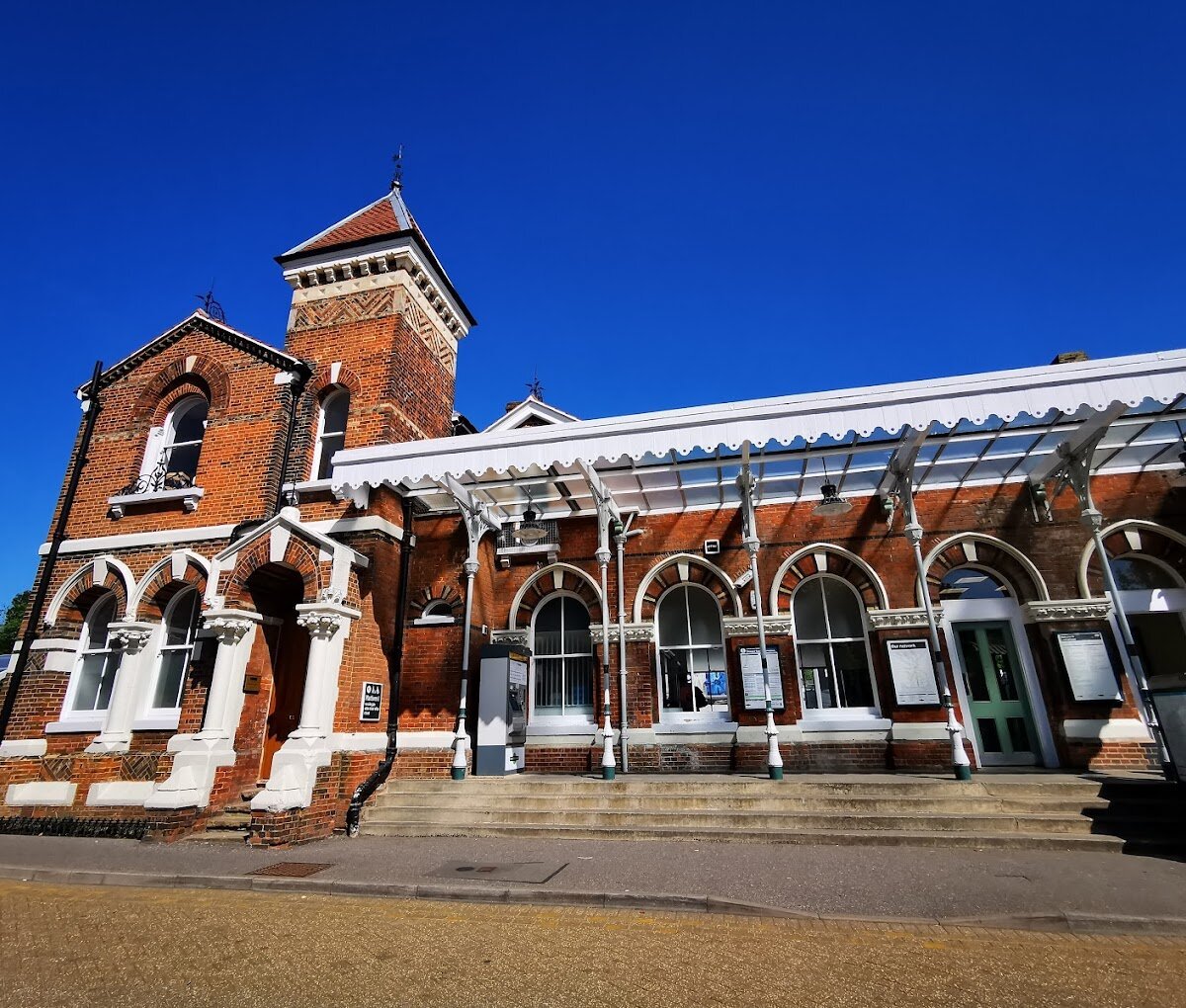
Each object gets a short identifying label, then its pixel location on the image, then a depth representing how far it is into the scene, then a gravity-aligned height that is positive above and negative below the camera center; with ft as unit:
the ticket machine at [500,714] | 34.96 +0.53
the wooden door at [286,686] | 35.50 +2.29
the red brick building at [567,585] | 31.35 +7.52
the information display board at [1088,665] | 32.58 +2.17
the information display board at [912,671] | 34.40 +2.16
